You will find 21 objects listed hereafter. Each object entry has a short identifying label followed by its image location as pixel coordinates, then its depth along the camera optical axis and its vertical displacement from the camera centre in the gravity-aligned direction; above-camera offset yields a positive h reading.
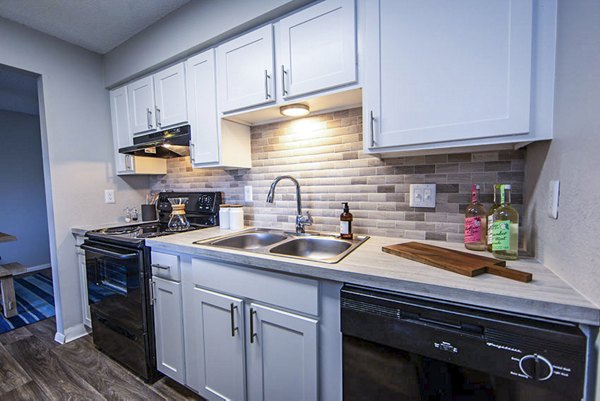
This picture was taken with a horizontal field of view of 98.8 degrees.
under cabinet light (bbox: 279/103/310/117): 1.47 +0.45
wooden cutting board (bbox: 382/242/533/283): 0.82 -0.28
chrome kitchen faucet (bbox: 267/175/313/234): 1.62 -0.20
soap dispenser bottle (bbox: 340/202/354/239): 1.43 -0.21
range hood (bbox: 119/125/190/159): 1.84 +0.34
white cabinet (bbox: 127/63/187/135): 1.86 +0.69
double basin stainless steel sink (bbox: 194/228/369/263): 1.38 -0.33
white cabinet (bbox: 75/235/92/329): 2.12 -0.76
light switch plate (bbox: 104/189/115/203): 2.39 -0.05
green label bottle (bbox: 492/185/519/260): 0.98 -0.19
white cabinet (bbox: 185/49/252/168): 1.69 +0.42
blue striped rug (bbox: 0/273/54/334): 2.44 -1.23
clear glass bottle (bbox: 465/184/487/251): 1.13 -0.19
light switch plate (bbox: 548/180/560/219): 0.83 -0.05
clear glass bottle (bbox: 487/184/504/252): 1.03 -0.12
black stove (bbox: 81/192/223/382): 1.59 -0.68
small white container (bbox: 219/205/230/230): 1.88 -0.21
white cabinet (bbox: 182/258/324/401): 1.04 -0.67
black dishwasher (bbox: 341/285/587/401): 0.64 -0.48
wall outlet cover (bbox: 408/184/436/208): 1.33 -0.06
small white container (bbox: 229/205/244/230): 1.85 -0.21
